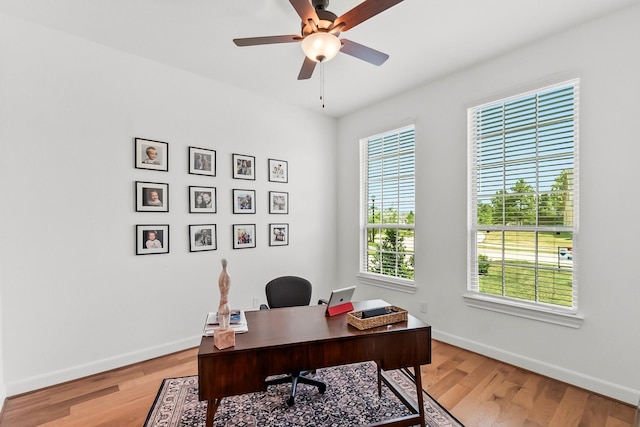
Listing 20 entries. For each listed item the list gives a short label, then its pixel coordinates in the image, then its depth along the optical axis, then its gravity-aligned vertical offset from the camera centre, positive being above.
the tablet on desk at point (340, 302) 2.15 -0.65
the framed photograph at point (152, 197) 2.98 +0.15
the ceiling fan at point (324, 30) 1.70 +1.13
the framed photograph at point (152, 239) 2.99 -0.28
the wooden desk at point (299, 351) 1.57 -0.79
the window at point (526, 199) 2.62 +0.12
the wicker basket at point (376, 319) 1.89 -0.69
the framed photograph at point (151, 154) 2.98 +0.57
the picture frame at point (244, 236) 3.65 -0.30
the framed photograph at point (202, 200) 3.32 +0.13
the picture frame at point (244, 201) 3.66 +0.13
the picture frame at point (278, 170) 3.99 +0.55
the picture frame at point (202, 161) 3.32 +0.56
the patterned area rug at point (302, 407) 2.07 -1.43
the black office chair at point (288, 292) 2.87 -0.78
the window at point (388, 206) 3.85 +0.07
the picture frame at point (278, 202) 3.98 +0.13
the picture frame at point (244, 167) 3.66 +0.55
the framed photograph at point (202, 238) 3.32 -0.29
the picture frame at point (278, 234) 3.98 -0.31
